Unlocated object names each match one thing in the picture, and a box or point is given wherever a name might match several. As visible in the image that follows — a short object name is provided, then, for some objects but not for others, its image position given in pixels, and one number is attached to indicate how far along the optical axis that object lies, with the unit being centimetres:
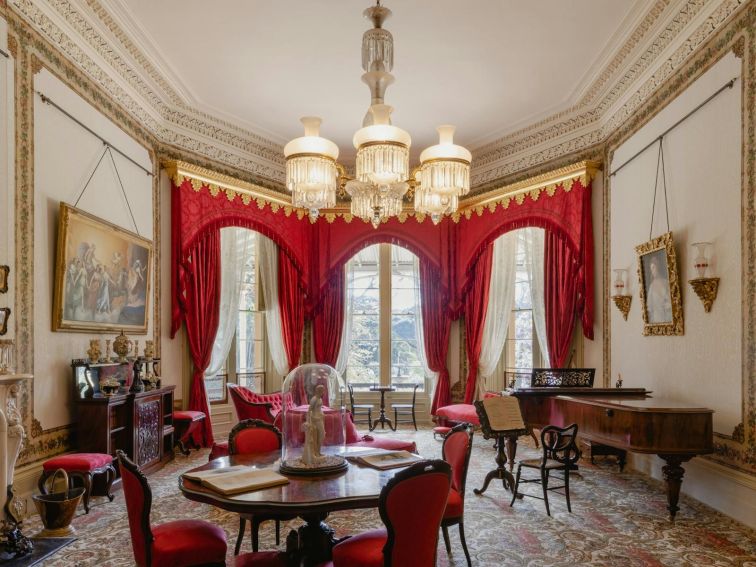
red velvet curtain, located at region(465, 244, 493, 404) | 941
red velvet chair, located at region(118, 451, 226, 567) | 291
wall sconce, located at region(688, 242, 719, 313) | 506
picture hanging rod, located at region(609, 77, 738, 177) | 493
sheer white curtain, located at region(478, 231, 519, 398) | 920
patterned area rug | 407
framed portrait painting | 568
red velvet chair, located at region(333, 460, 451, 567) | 269
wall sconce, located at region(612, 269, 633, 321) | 670
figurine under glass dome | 330
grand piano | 463
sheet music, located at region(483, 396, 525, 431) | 542
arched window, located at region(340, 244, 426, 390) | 1024
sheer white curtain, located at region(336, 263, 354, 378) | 993
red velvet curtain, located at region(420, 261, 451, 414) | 978
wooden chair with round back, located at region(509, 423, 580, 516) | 497
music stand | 546
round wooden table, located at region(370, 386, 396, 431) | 945
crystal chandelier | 453
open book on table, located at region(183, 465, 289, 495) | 291
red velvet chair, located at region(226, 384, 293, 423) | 753
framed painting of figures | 532
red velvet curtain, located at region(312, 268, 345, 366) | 982
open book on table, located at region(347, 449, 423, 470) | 345
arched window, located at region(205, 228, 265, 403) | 859
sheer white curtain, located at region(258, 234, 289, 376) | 939
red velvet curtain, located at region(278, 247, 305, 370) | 944
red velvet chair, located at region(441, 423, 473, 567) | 370
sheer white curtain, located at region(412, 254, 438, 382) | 996
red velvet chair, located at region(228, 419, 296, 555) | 414
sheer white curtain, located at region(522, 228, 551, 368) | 858
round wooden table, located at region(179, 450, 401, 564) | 273
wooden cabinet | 548
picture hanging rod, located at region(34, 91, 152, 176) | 511
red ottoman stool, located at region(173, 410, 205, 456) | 721
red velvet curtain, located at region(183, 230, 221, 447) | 788
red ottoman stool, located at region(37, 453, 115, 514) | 485
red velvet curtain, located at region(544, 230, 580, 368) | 787
